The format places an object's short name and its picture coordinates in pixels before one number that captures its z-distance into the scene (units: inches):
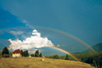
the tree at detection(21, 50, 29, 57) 3056.1
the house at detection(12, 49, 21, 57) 2975.1
